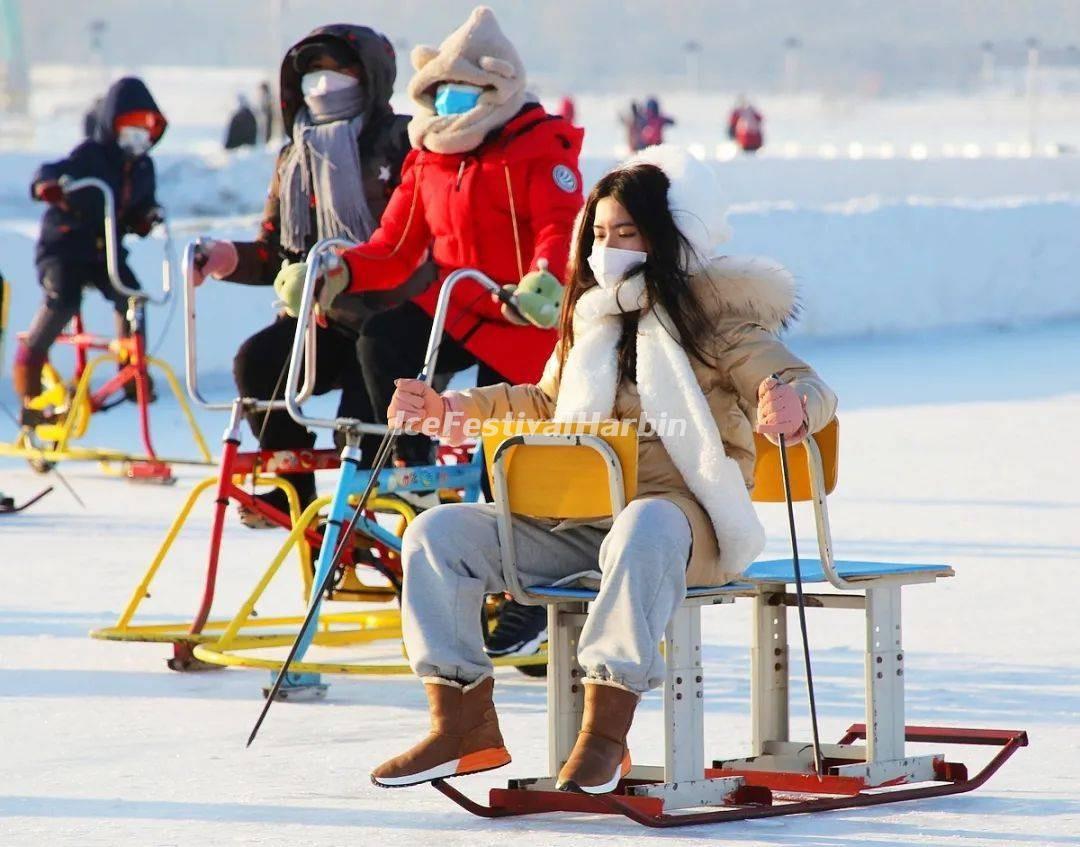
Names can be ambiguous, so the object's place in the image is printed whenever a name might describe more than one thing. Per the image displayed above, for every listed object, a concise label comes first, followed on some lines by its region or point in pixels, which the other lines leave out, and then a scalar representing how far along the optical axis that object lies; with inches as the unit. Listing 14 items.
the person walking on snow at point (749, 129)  3523.6
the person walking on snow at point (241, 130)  3115.2
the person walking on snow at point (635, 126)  3075.8
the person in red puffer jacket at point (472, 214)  434.0
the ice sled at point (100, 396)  772.0
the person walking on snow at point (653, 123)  3009.4
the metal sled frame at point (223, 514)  419.5
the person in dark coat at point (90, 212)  823.1
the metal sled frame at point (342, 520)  386.3
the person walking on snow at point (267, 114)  3270.2
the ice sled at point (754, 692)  291.7
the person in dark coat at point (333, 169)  466.9
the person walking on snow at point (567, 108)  2839.6
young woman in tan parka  282.8
